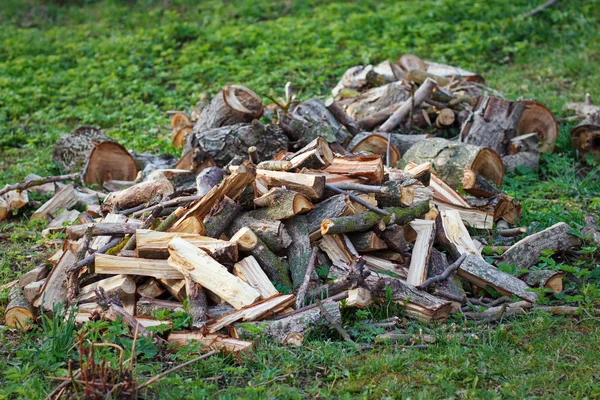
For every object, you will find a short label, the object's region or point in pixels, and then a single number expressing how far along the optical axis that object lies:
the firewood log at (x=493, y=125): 7.39
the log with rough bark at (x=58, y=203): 6.50
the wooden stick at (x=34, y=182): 6.57
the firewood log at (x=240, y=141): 6.48
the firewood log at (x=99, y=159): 7.18
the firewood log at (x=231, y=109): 7.07
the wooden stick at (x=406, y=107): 7.70
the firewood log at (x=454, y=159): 6.44
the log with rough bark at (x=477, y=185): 6.09
